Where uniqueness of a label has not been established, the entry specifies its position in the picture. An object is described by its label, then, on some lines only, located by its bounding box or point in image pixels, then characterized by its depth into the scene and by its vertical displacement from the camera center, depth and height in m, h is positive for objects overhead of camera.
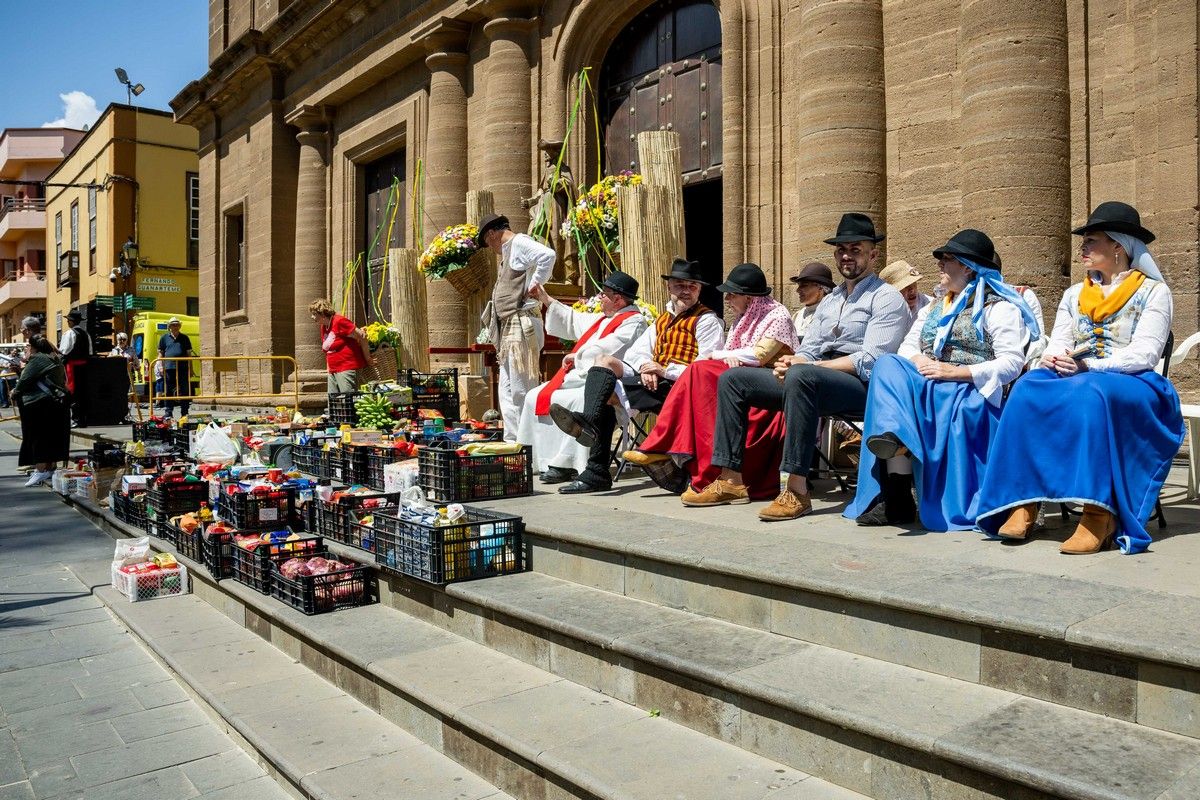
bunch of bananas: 9.99 -0.11
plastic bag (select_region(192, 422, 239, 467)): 9.61 -0.43
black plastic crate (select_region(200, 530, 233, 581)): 6.26 -0.97
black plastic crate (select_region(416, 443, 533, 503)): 6.45 -0.49
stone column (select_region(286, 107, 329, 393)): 18.70 +3.31
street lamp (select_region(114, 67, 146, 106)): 38.91 +12.57
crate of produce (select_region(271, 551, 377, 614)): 5.21 -0.99
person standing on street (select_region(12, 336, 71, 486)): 12.15 -0.08
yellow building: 36.41 +7.51
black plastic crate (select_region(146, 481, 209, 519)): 7.77 -0.75
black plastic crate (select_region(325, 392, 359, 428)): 10.36 -0.08
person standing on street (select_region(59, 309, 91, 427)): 14.29 +0.73
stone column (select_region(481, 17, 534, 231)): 12.91 +3.67
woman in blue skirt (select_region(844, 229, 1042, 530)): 4.77 -0.01
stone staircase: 2.76 -0.94
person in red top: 11.73 +0.62
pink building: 51.84 +10.39
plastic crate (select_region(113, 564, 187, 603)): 6.48 -1.21
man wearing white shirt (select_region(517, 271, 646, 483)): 7.30 +0.15
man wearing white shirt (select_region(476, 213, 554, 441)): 8.51 +0.80
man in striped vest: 6.72 +0.17
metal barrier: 18.42 +0.52
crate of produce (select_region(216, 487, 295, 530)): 6.68 -0.73
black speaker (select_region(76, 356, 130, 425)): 14.34 +0.19
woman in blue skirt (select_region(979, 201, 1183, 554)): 4.14 -0.08
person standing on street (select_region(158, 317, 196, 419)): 18.67 +0.92
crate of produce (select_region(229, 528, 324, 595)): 5.79 -0.92
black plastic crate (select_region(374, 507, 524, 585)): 4.86 -0.74
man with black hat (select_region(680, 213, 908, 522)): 5.27 +0.12
